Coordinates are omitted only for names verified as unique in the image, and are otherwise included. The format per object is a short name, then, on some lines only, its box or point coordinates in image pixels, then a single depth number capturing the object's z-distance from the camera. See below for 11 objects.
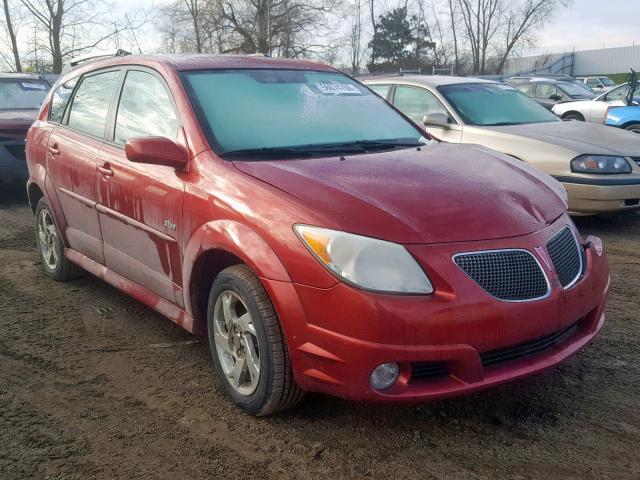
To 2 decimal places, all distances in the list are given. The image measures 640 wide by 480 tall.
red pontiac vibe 2.56
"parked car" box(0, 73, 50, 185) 8.40
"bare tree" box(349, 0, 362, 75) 42.75
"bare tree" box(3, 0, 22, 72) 23.61
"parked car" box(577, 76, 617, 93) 35.40
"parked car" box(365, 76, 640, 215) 6.29
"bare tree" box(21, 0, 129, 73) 24.23
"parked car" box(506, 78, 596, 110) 16.53
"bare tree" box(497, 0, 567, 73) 50.84
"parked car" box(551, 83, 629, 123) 14.50
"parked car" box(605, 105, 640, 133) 11.86
